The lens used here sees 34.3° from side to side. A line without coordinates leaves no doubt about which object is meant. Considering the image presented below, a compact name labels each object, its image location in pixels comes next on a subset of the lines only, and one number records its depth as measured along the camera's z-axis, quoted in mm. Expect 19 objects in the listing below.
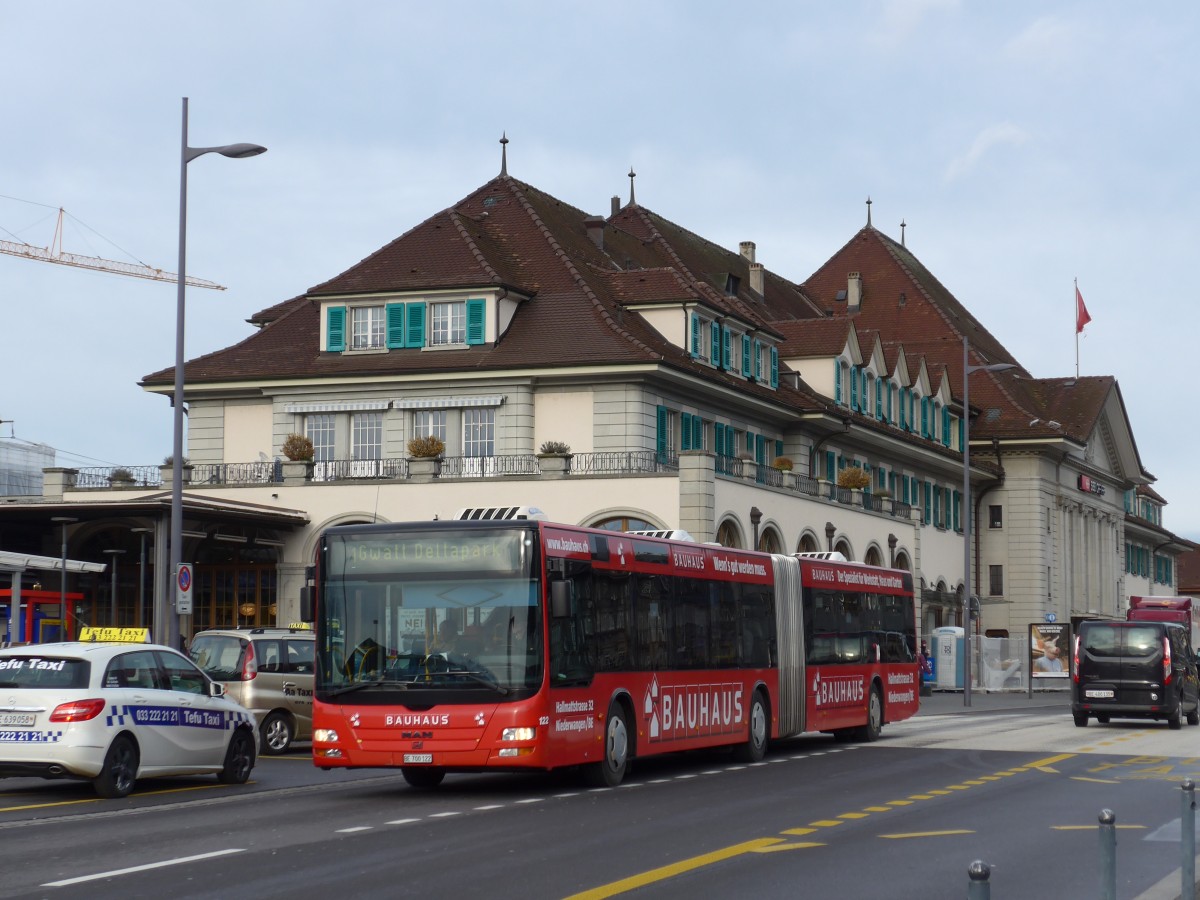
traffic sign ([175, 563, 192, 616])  28750
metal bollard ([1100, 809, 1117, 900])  8773
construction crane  120562
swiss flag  87375
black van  37219
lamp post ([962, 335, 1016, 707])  52375
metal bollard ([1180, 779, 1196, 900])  10773
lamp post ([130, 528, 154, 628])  43956
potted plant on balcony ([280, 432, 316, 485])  51031
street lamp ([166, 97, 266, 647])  29031
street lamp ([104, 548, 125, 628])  47719
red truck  68375
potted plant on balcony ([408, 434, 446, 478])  49778
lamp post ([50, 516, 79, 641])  34844
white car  18859
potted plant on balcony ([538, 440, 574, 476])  48438
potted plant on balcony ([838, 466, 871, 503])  61719
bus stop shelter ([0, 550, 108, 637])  30375
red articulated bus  19266
